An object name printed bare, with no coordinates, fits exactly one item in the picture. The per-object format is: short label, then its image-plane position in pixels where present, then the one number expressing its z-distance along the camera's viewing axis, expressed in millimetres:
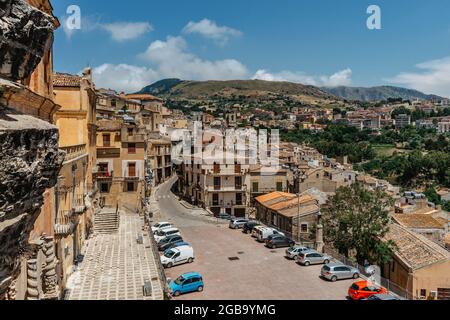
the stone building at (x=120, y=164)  36875
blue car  19906
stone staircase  30175
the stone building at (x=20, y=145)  3646
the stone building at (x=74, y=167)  17844
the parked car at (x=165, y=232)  30750
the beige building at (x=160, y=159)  64000
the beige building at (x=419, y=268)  24109
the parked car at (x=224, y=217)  40625
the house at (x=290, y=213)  34906
